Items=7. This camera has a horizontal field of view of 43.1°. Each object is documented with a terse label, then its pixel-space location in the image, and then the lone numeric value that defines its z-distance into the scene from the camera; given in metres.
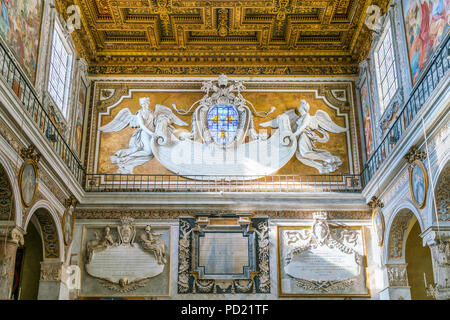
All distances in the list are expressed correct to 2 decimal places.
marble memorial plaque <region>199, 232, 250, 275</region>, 13.45
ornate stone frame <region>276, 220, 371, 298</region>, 13.22
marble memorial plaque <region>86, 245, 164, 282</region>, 13.33
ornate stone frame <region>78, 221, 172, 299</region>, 13.16
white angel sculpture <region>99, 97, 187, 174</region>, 14.72
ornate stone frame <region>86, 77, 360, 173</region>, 15.47
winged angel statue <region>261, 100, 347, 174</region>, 14.77
